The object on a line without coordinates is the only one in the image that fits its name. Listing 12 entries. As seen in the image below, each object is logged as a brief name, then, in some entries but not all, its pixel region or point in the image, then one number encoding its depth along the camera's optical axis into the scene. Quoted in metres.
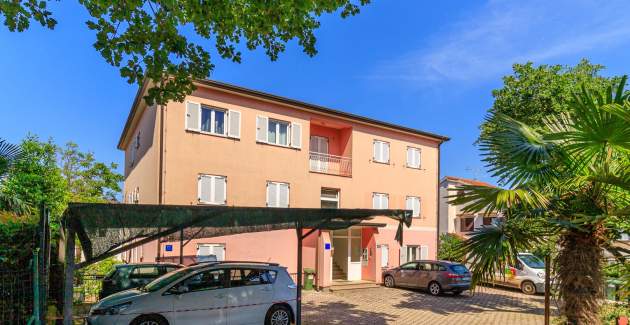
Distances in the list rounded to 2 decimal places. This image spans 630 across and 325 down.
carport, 7.00
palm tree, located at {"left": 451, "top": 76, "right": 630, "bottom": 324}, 5.47
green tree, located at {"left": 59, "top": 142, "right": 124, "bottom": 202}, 40.78
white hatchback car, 8.44
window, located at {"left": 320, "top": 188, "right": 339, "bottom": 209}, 20.45
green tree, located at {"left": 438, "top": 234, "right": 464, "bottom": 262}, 26.22
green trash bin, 18.02
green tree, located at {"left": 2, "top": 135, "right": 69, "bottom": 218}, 15.88
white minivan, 19.04
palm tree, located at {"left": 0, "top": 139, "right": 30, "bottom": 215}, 11.63
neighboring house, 38.19
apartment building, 16.03
